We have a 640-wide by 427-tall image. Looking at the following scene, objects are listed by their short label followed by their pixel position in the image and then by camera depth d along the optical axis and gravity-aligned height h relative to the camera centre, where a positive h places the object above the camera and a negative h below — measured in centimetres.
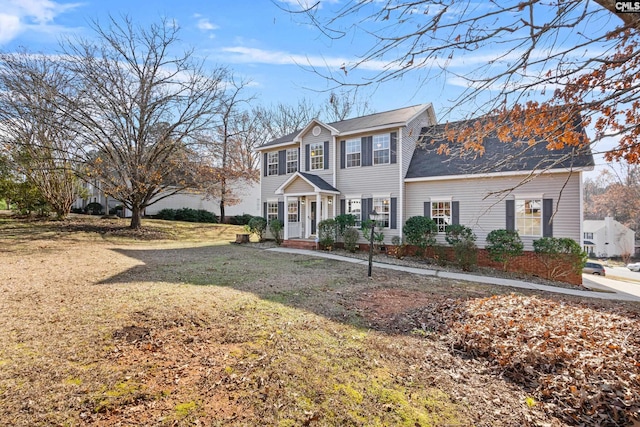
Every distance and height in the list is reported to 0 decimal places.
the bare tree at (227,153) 1870 +437
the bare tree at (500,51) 347 +202
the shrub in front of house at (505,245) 1159 -113
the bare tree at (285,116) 3375 +1117
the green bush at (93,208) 2795 +73
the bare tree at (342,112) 2984 +1058
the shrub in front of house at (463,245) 1147 -111
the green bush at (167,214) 2791 +17
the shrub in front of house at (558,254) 1071 -138
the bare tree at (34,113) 1452 +517
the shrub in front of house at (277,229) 1631 -71
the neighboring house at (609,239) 3933 -311
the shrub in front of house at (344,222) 1446 -29
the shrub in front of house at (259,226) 1734 -58
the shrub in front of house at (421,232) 1289 -69
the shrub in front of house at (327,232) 1445 -78
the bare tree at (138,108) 1531 +572
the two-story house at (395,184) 1165 +145
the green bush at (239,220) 3030 -41
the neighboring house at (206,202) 2905 +137
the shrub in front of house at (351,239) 1396 -106
